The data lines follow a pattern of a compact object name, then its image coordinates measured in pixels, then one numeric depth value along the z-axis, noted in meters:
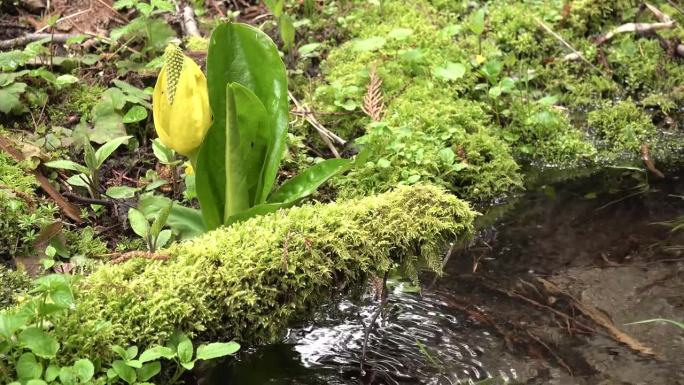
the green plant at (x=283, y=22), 3.69
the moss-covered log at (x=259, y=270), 1.84
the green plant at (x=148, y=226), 2.18
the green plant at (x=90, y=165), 2.59
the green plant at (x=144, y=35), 3.48
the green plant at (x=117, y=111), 3.09
